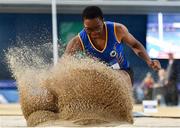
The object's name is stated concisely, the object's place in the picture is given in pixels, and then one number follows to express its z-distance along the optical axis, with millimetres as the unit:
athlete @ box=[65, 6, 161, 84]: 11129
